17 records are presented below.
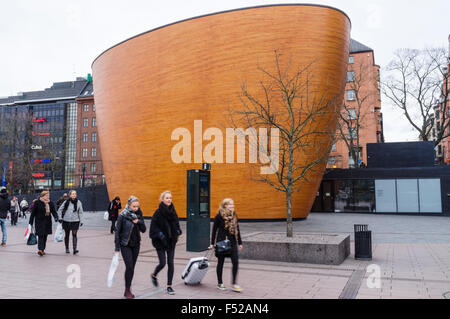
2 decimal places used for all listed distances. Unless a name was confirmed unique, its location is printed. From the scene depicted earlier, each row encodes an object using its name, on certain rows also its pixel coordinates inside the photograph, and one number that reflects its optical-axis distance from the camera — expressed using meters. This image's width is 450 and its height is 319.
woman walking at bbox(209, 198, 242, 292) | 6.26
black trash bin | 9.37
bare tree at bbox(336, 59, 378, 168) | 45.47
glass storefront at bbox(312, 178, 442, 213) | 27.14
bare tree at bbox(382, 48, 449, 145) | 33.22
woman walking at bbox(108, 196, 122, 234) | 16.11
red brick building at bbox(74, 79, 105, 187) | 70.25
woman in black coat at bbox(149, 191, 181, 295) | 6.06
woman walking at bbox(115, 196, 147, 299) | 5.69
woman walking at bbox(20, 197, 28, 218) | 28.67
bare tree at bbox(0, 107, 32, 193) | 52.22
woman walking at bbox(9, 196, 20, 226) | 22.12
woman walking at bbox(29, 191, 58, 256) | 10.27
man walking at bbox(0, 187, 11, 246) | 12.35
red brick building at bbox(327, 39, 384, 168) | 46.53
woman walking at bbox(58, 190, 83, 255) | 10.41
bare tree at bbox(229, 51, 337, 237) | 19.50
